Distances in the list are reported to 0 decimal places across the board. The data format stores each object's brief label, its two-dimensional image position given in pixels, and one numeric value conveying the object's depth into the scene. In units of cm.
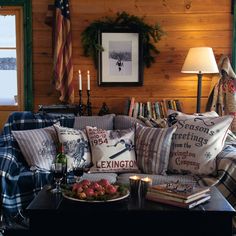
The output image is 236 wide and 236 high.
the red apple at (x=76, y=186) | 217
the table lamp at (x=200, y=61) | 391
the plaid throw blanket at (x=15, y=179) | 266
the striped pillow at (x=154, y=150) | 303
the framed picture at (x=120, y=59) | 428
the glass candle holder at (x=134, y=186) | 226
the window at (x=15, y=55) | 436
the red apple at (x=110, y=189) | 215
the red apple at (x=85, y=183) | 220
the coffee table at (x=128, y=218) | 204
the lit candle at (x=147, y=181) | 225
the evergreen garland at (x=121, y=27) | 423
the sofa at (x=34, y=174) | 270
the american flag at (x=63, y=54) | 418
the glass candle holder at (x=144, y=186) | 225
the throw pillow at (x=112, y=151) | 304
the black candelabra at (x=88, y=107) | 419
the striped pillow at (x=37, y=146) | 297
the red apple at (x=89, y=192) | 211
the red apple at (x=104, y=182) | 221
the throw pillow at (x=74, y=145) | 304
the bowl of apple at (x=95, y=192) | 210
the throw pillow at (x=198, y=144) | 295
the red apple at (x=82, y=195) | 210
